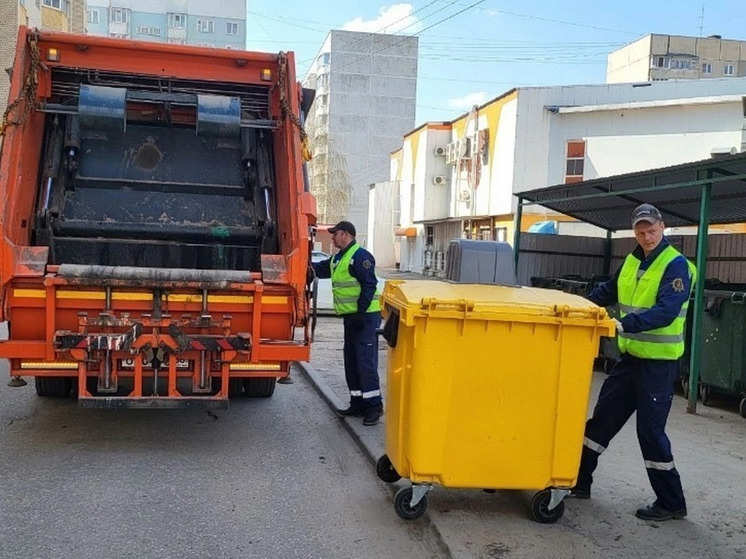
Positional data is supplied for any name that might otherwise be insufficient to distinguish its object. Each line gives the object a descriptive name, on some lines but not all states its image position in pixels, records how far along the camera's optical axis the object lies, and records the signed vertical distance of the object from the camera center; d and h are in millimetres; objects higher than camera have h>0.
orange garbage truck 4816 +106
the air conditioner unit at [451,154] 28141 +3477
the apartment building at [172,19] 55312 +15672
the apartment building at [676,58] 56281 +15154
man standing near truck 5895 -562
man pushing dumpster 3875 -462
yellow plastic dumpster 3750 -703
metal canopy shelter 6699 +651
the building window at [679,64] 56844 +14369
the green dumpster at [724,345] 6652 -778
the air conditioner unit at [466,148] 25961 +3411
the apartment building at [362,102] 58656 +11082
